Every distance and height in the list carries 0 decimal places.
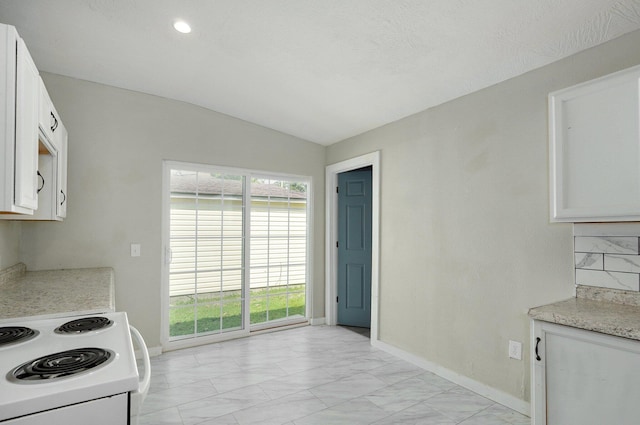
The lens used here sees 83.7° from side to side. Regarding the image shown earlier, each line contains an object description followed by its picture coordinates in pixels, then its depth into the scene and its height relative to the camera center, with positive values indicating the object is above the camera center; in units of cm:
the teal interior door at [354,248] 461 -36
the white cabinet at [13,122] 133 +37
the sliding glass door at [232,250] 376 -35
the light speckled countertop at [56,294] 177 -45
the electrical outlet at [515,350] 248 -91
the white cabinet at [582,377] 153 -72
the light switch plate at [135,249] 348 -29
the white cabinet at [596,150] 171 +37
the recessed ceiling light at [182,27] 234 +129
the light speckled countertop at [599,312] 158 -46
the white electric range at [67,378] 94 -48
